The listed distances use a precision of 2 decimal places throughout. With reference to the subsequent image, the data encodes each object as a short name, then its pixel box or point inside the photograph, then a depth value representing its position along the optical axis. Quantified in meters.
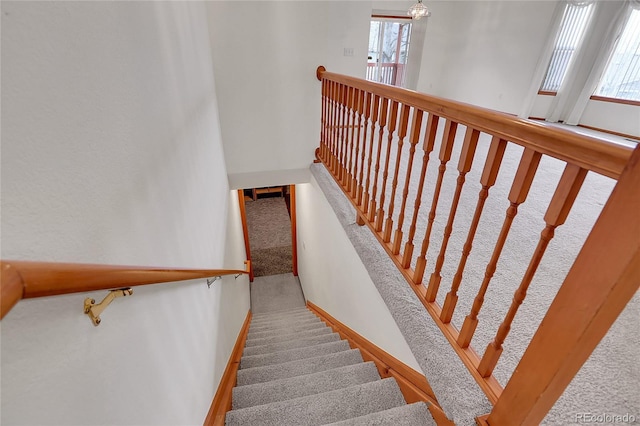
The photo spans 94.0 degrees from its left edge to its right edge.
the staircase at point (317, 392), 1.37
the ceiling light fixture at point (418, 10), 4.62
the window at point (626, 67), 4.80
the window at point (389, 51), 6.42
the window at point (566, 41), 5.22
